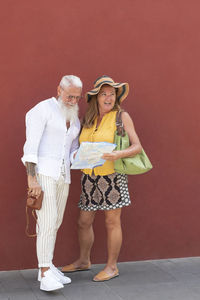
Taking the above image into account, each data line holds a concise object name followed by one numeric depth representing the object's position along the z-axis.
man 4.06
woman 4.40
